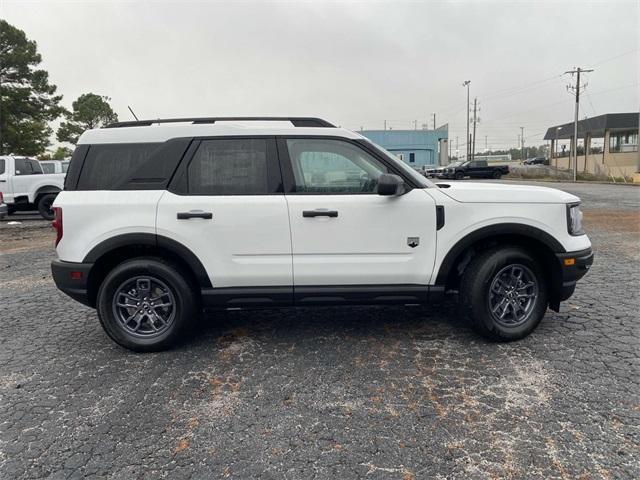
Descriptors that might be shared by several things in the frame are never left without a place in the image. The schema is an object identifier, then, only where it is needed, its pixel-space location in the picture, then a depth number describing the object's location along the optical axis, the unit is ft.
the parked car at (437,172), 139.13
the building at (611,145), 138.00
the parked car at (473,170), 132.36
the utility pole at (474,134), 216.56
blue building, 199.41
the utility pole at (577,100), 128.36
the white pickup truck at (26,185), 45.70
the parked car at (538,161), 221.09
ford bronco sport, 12.76
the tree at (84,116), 144.66
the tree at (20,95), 100.53
